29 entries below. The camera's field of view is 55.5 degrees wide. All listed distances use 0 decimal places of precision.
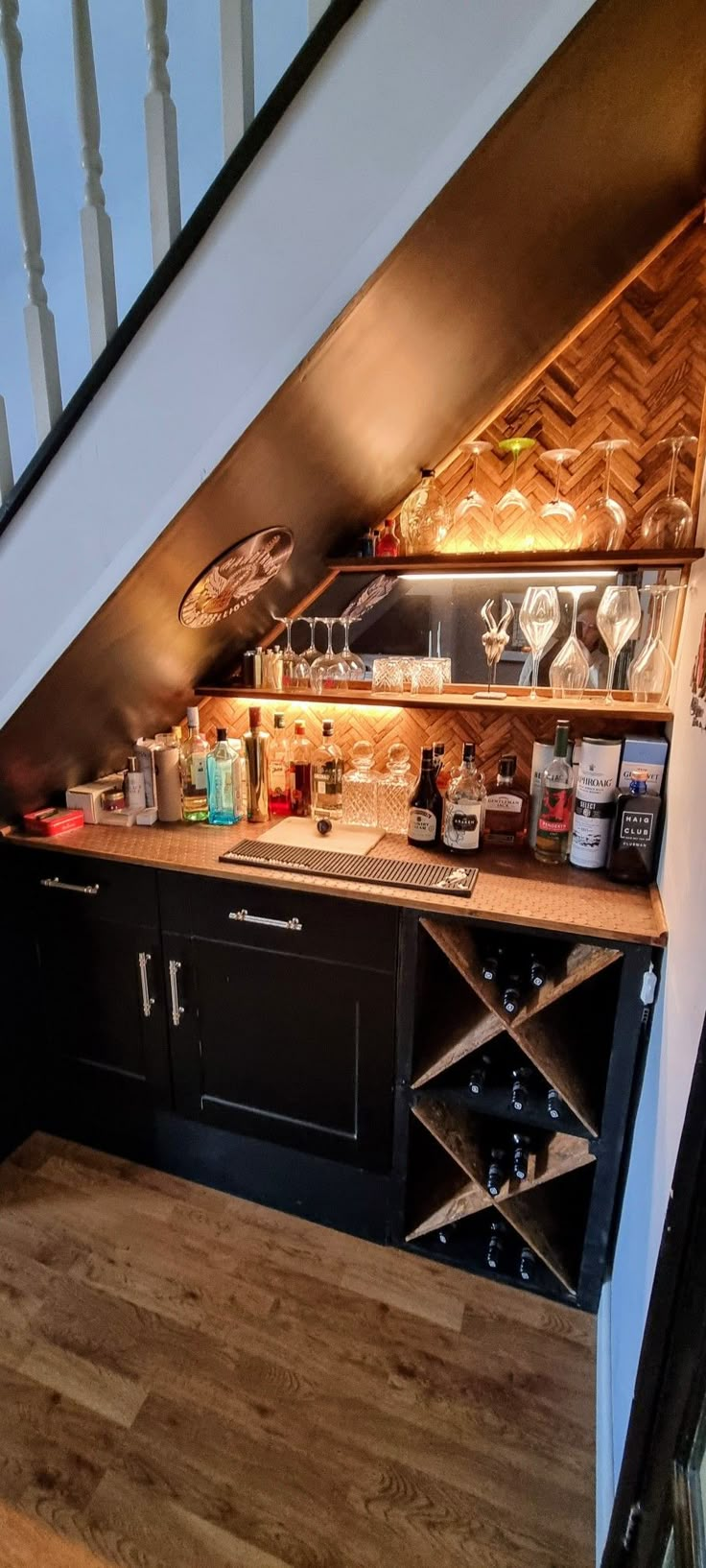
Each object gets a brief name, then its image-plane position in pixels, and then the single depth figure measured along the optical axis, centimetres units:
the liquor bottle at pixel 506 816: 168
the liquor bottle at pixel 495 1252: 153
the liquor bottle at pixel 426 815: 166
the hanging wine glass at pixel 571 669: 160
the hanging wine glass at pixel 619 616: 149
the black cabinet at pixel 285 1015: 148
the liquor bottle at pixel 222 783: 181
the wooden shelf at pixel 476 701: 150
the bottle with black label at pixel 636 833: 144
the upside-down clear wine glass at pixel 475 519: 165
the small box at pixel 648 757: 145
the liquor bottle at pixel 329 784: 185
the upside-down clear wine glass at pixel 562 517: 156
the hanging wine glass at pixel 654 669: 153
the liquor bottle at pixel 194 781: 184
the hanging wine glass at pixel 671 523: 141
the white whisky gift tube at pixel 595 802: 148
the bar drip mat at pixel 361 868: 144
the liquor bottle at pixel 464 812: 160
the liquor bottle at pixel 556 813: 155
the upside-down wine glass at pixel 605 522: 149
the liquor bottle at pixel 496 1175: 148
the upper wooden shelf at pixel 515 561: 136
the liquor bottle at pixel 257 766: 184
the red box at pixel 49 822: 170
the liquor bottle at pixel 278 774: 194
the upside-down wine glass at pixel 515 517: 161
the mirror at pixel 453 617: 162
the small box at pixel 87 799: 180
